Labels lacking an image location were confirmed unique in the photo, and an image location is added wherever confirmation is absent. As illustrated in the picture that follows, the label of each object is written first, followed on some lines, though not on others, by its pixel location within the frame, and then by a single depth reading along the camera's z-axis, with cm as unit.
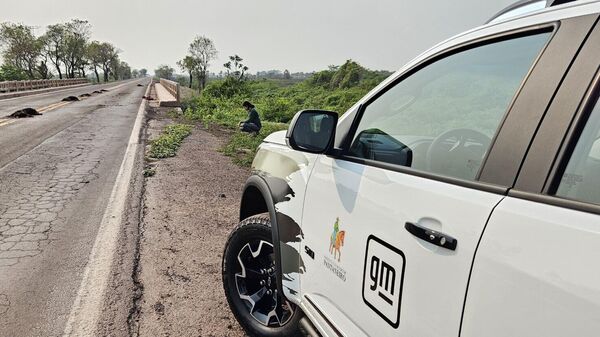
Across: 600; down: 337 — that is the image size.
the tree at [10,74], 5006
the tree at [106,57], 12750
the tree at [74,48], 9106
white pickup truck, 102
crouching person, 1153
